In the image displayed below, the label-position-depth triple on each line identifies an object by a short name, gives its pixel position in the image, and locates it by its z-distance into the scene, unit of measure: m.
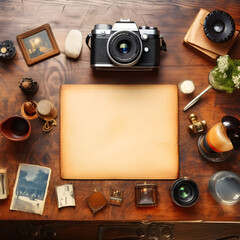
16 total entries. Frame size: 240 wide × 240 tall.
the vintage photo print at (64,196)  1.08
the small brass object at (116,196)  1.09
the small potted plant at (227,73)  1.02
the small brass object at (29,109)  1.08
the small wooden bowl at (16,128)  1.04
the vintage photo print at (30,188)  1.08
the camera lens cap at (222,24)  1.09
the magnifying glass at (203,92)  1.12
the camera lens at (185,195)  1.05
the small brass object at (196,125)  1.10
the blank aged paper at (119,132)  1.11
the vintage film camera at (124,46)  1.04
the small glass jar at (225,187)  1.07
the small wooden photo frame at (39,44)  1.12
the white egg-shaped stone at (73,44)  1.12
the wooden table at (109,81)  1.09
